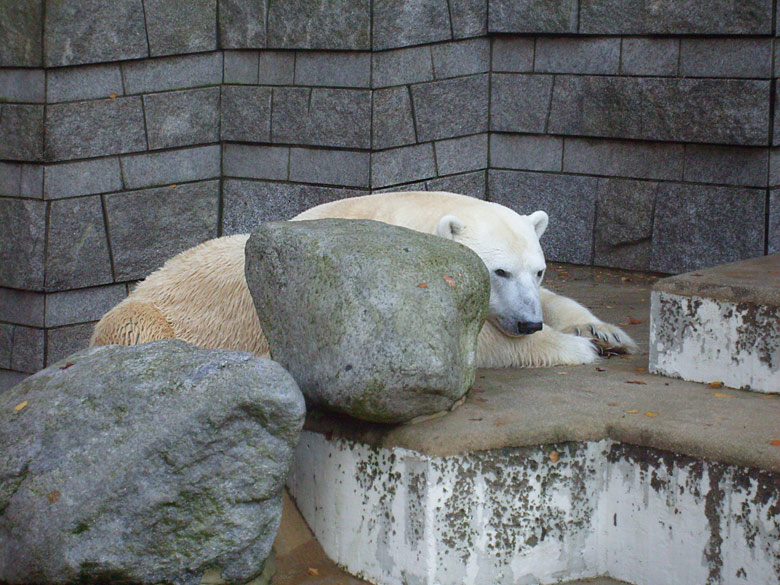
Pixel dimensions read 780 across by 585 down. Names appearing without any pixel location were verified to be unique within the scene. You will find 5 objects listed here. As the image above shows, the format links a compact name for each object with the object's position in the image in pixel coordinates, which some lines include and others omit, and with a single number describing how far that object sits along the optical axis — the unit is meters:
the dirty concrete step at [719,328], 7.20
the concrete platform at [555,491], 6.37
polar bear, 8.36
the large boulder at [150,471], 6.23
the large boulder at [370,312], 6.57
